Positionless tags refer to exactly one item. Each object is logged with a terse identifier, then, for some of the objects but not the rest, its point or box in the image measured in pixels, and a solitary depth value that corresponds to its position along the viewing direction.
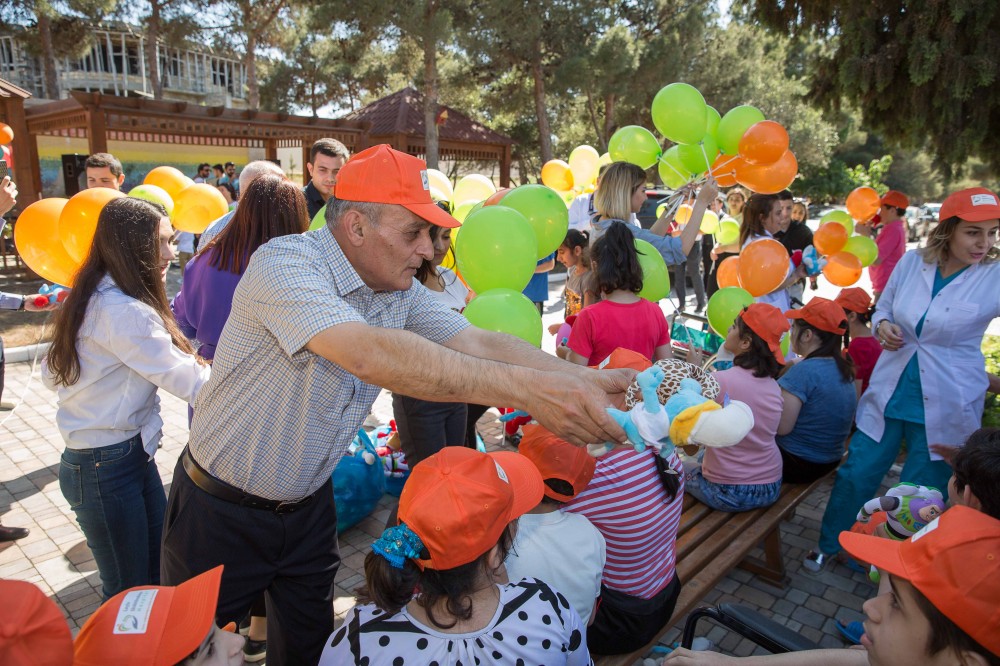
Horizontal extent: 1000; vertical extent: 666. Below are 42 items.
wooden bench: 2.69
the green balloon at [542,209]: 3.93
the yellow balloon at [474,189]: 5.35
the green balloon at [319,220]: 3.87
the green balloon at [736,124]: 4.68
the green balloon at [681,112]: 4.60
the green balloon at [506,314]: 3.01
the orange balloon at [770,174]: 4.67
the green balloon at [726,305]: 4.34
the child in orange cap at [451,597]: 1.58
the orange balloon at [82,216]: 3.27
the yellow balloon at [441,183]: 4.82
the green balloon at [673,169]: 5.21
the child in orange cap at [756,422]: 3.18
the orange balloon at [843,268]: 6.00
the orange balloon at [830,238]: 5.92
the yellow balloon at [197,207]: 4.31
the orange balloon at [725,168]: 4.81
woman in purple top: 2.76
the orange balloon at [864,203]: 7.22
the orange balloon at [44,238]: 3.58
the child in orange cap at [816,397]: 3.48
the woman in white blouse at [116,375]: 2.30
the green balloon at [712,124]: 4.94
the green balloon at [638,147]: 5.07
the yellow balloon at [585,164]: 6.47
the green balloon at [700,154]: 4.92
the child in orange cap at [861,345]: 4.46
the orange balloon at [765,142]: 4.40
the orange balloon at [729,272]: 5.14
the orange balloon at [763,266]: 4.55
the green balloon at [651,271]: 3.73
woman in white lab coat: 3.17
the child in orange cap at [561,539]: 2.14
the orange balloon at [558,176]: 6.68
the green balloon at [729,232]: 6.90
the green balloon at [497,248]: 3.36
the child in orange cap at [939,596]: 1.23
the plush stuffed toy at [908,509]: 2.44
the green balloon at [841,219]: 6.35
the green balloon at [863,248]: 6.10
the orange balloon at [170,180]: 4.60
